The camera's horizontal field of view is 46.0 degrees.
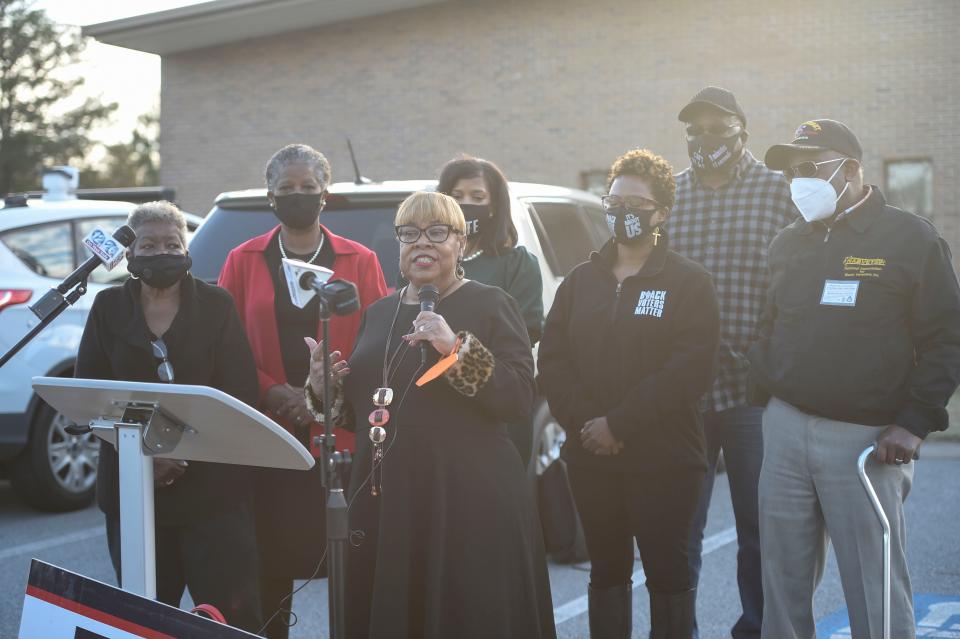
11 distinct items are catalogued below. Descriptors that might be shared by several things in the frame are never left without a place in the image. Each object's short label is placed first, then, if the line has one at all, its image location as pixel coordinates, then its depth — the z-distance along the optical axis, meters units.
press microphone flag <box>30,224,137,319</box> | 3.46
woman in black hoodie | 4.04
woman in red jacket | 4.28
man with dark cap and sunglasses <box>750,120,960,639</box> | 3.63
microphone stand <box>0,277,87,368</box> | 3.50
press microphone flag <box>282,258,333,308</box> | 2.91
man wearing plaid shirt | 4.51
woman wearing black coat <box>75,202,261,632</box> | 3.84
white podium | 2.89
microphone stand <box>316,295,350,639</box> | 2.84
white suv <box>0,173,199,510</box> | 7.37
